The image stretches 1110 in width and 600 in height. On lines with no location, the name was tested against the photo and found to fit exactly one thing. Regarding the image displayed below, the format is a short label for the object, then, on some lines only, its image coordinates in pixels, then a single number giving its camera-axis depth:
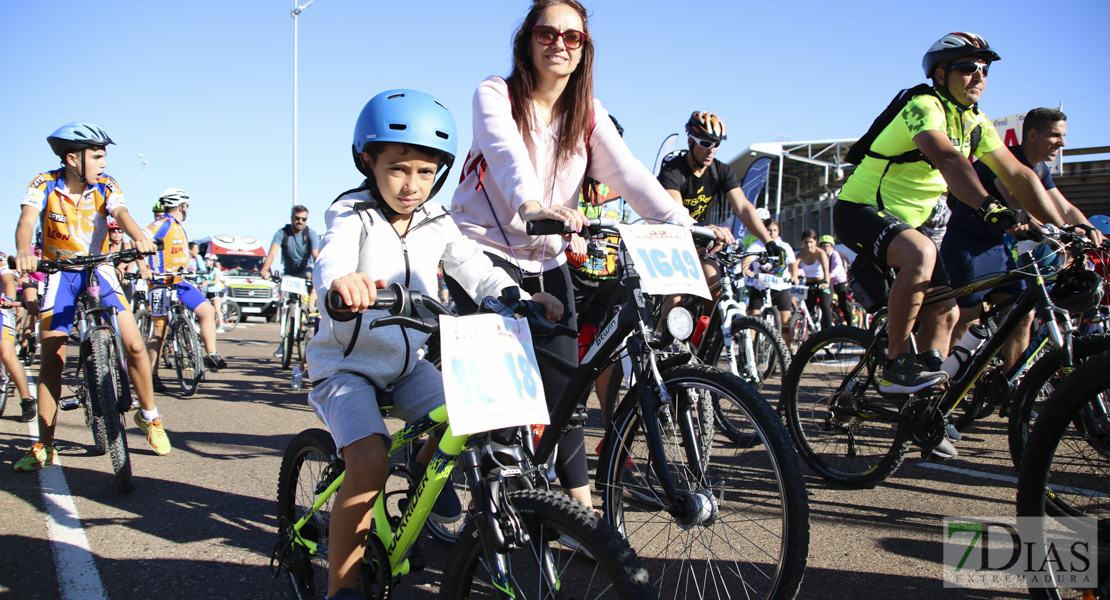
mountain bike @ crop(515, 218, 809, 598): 1.95
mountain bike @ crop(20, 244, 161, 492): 3.92
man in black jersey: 5.18
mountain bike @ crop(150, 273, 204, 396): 7.36
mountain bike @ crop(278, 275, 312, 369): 8.98
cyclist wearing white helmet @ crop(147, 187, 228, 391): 7.70
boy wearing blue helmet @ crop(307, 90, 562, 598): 2.10
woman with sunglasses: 2.68
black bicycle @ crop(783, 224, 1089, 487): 3.11
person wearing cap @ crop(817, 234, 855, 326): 11.86
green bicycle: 1.58
